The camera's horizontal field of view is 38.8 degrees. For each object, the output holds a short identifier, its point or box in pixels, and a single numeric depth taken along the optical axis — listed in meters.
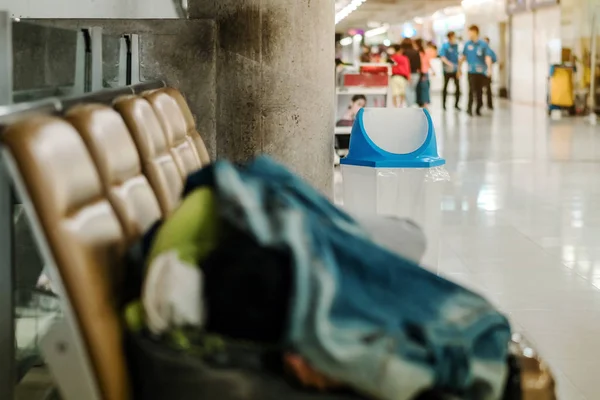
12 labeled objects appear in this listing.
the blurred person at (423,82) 18.30
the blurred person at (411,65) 17.50
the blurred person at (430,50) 20.57
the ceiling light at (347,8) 24.77
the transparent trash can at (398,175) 4.27
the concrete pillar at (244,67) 4.34
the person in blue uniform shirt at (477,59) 17.38
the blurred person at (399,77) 14.44
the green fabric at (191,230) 1.57
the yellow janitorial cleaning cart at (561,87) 16.98
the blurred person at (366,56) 18.55
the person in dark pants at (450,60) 19.33
